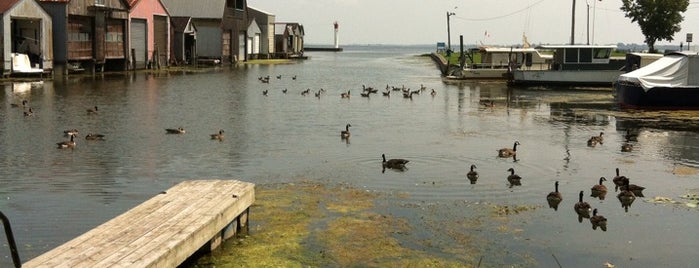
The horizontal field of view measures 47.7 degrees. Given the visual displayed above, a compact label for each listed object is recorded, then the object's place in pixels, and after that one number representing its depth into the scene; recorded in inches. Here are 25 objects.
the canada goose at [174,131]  1176.2
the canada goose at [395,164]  885.8
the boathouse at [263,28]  4658.0
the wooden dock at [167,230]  419.2
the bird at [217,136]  1119.6
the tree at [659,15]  3644.2
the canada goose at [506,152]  996.3
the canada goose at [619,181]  776.3
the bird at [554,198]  716.0
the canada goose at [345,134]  1165.2
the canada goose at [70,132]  1099.0
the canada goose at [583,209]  672.4
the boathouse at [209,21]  3735.2
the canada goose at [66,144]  1002.2
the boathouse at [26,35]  2187.5
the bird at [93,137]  1083.3
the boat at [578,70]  2442.2
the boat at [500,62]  2778.1
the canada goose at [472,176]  824.3
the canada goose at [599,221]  636.1
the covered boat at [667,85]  1656.0
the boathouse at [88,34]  2436.0
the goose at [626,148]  1080.8
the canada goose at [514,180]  805.2
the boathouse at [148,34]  2947.8
